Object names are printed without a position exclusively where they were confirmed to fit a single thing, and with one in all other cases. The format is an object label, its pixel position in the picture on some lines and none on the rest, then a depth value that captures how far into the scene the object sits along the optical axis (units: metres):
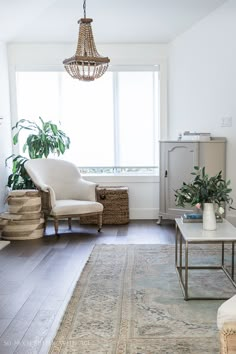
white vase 3.33
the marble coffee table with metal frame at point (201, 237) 3.09
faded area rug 2.43
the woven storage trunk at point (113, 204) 5.85
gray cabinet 5.36
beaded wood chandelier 4.25
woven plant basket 5.09
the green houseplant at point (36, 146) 5.79
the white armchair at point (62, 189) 5.20
